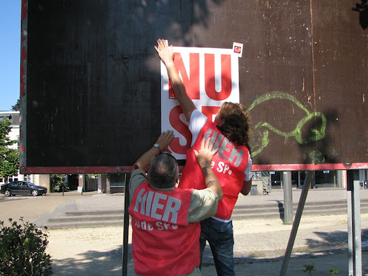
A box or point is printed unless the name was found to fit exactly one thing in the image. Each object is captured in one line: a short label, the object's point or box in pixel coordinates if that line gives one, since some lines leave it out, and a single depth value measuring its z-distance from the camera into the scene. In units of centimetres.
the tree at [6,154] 3875
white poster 337
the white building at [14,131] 4562
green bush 386
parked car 3234
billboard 321
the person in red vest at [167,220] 240
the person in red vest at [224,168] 289
